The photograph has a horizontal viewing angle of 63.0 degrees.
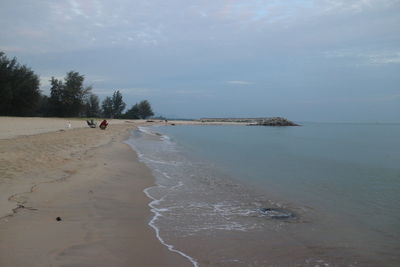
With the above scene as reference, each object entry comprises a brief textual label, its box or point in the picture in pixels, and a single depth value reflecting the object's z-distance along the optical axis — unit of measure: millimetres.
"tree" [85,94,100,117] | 97775
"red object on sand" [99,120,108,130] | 37438
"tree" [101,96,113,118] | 112250
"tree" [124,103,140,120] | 118688
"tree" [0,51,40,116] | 51250
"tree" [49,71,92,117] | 72188
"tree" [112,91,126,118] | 113375
